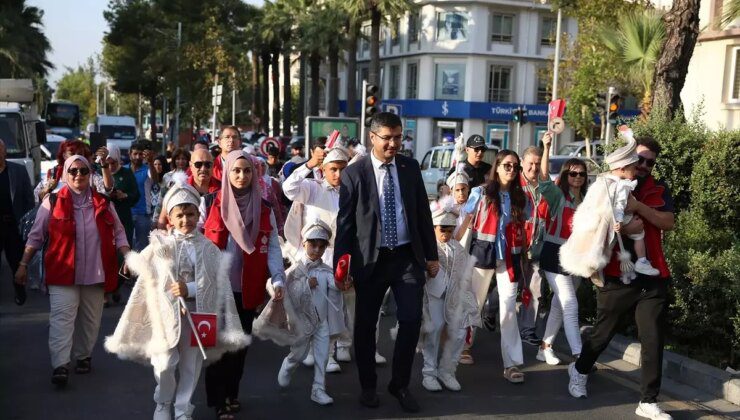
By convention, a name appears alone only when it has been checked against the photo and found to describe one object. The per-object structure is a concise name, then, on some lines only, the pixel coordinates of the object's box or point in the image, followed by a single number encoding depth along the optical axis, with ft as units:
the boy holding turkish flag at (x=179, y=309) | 16.58
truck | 50.62
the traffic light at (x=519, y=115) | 97.66
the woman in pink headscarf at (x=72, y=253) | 20.80
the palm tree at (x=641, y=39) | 39.19
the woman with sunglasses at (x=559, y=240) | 23.00
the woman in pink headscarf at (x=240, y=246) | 17.87
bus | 172.04
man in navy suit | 19.07
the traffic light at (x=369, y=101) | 62.08
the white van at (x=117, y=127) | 162.30
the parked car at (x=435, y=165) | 71.61
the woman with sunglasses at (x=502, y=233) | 22.80
